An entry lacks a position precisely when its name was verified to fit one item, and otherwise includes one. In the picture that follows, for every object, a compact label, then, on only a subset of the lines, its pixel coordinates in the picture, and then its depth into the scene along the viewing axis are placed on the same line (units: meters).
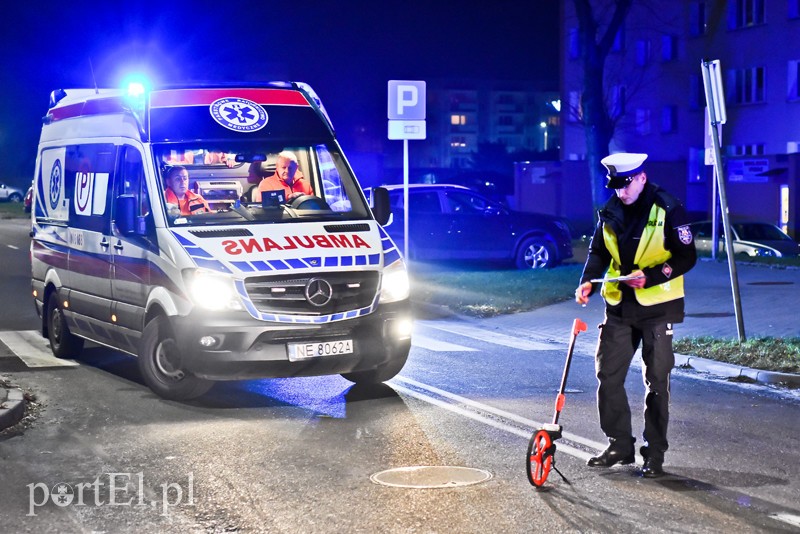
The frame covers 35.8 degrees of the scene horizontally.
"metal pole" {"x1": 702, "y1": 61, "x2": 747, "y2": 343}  12.37
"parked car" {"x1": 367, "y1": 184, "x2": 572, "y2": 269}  22.88
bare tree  32.31
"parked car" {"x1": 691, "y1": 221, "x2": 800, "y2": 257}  27.47
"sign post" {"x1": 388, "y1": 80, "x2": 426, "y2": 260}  19.34
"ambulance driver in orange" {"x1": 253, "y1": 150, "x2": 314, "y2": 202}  10.52
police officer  7.01
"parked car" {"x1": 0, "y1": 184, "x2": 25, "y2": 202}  81.19
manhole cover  6.92
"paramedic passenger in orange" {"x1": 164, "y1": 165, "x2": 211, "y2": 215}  10.07
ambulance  9.32
